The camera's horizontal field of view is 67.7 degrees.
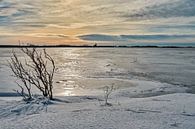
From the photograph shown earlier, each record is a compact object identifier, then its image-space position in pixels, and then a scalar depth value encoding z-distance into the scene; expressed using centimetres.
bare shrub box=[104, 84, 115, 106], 517
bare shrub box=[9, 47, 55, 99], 403
